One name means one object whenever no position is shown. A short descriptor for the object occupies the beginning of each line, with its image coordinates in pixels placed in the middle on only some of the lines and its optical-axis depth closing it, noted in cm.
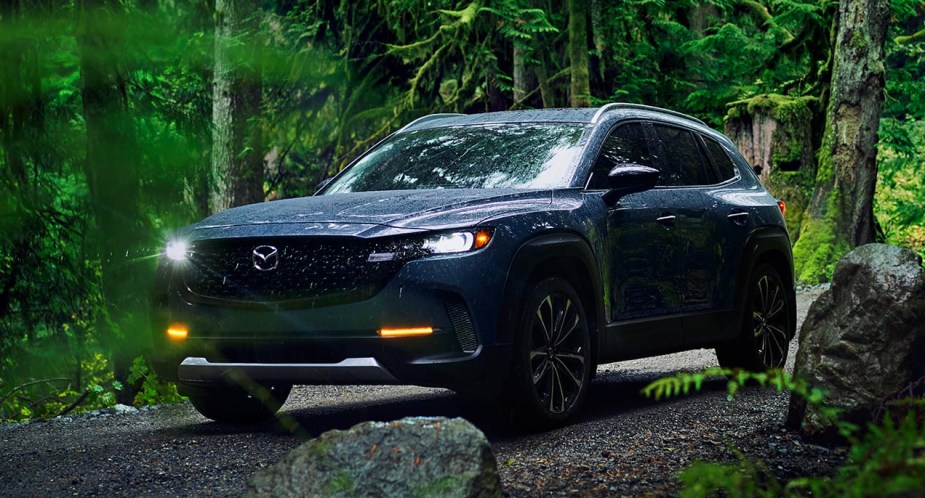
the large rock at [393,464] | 417
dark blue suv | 625
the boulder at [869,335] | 646
